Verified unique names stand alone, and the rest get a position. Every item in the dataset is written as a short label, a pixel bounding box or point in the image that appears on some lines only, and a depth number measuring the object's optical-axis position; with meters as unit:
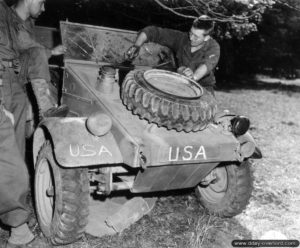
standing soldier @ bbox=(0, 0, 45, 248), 3.17
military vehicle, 3.14
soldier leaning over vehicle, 4.74
